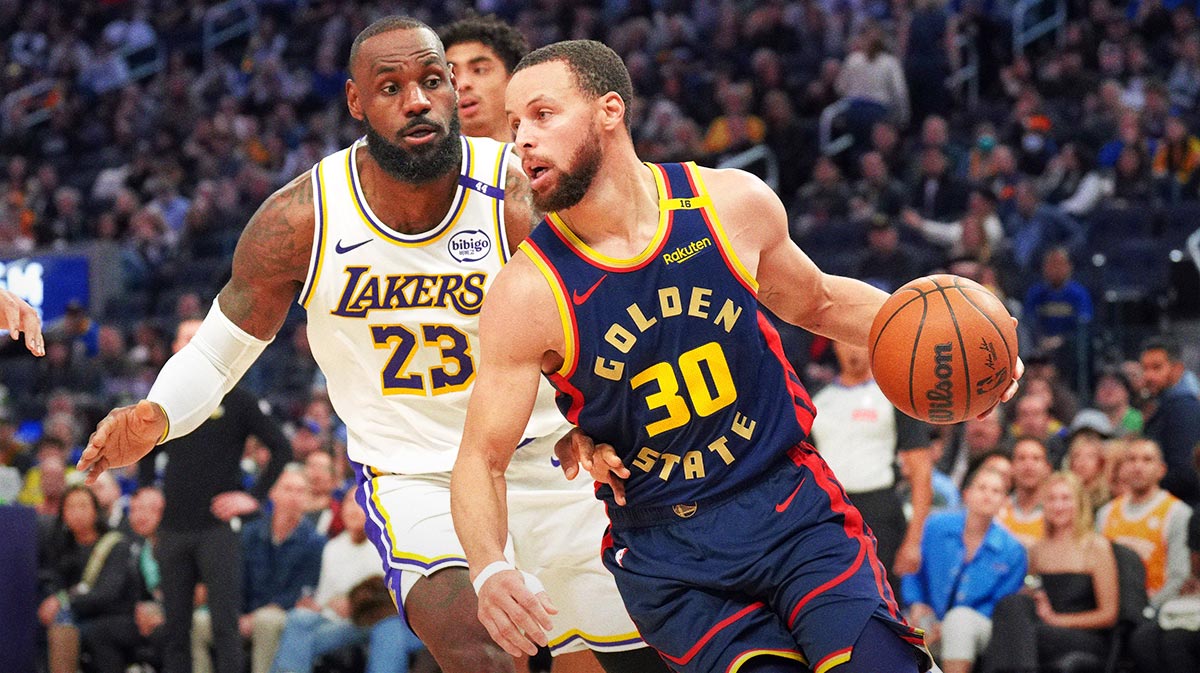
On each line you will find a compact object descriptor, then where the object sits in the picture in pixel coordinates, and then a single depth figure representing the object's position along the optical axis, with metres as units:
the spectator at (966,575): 7.67
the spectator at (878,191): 13.23
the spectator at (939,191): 12.86
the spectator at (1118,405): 9.73
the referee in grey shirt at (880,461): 7.84
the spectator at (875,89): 14.57
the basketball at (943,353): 3.83
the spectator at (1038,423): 8.96
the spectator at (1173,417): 8.31
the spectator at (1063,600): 7.41
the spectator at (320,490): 9.51
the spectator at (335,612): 8.48
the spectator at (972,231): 11.53
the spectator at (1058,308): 10.73
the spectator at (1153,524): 7.79
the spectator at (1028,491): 8.15
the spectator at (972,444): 8.62
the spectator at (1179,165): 11.95
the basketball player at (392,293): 4.34
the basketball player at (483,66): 5.45
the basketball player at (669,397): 3.54
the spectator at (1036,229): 11.79
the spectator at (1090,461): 8.39
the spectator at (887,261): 11.62
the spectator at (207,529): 8.34
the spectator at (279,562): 8.95
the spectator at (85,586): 9.48
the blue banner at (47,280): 17.02
